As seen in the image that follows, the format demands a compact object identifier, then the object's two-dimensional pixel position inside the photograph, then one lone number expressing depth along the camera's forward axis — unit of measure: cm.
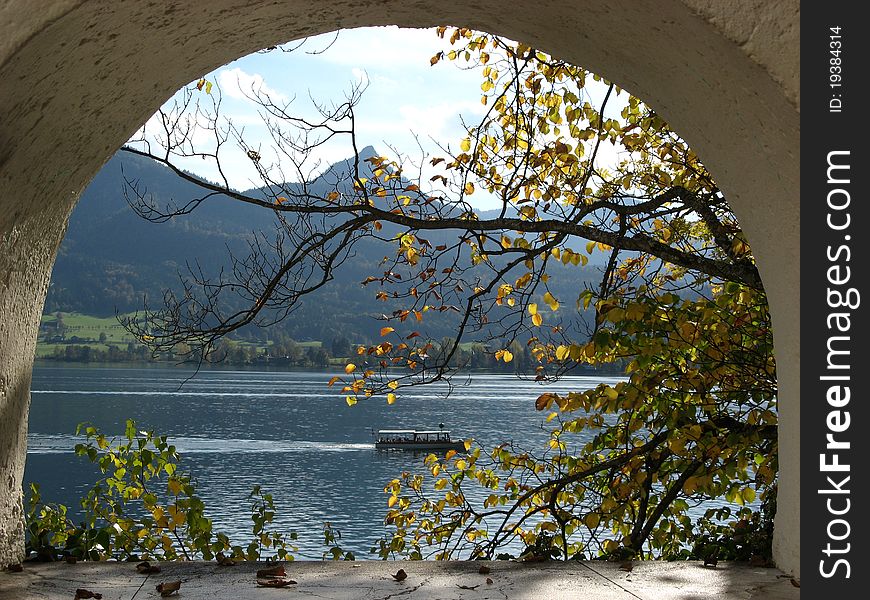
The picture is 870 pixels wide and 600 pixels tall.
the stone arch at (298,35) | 201
